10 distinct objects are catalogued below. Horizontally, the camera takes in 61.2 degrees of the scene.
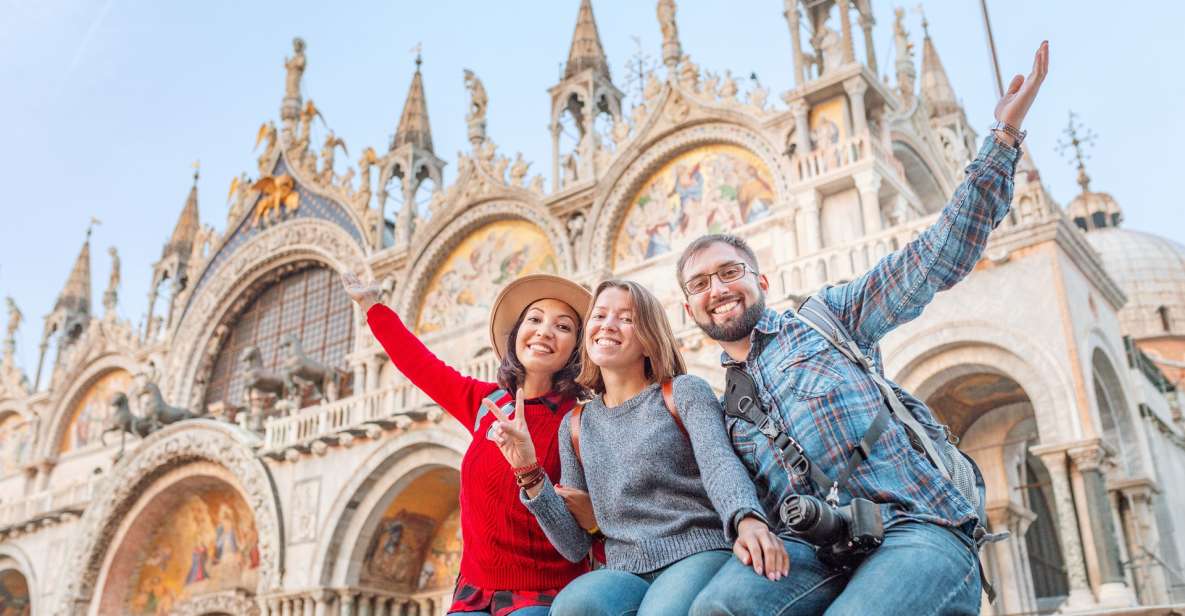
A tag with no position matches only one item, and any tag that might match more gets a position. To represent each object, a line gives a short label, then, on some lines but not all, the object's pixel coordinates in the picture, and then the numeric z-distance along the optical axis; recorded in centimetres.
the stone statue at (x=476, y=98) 1884
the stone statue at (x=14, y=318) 2852
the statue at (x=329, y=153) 2147
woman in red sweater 300
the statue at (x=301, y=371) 1808
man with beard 218
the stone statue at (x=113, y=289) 2548
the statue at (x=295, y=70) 2384
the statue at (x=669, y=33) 1633
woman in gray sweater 239
